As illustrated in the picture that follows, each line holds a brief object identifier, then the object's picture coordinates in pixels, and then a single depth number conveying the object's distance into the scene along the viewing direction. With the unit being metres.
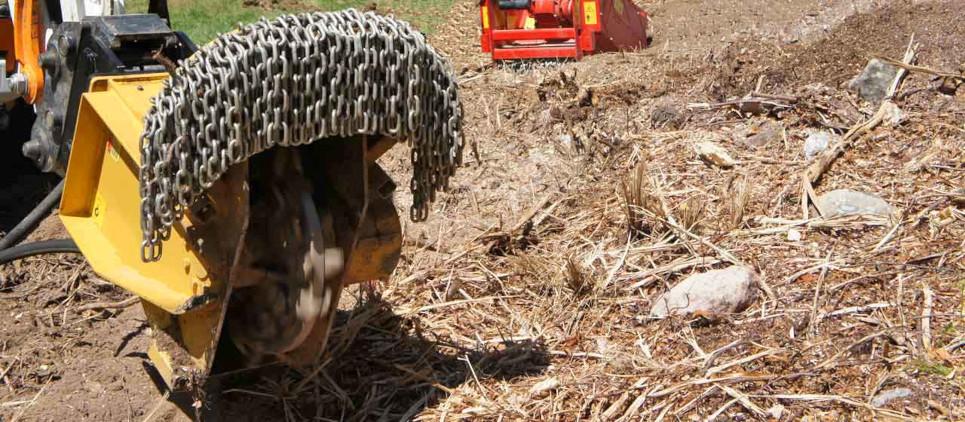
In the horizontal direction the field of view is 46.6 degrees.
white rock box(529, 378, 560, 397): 3.76
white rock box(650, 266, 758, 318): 4.12
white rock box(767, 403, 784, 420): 3.47
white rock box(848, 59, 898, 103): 5.70
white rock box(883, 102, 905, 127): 5.41
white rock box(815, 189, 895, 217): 4.75
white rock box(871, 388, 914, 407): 3.48
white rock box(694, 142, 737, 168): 5.40
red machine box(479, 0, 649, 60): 8.32
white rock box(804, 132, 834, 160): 5.38
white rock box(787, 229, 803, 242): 4.64
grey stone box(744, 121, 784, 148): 5.59
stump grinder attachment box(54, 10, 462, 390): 2.98
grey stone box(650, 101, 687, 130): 6.00
